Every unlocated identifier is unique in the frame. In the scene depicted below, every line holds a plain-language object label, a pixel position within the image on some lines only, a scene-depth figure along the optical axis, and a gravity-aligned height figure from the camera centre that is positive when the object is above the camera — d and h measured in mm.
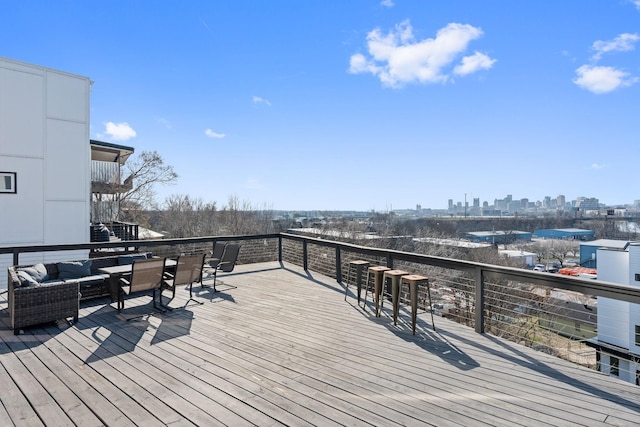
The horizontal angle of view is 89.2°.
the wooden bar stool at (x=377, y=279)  4578 -908
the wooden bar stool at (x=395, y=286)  4152 -913
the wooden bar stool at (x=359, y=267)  5016 -805
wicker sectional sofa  3864 -1008
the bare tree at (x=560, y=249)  28286 -2996
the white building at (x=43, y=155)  8219 +1629
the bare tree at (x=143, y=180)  18641 +2130
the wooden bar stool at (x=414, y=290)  3840 -889
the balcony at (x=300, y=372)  2248 -1393
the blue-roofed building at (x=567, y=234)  31578 -1893
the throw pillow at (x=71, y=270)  5266 -894
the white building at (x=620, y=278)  9852 -2326
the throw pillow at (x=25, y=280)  4121 -828
